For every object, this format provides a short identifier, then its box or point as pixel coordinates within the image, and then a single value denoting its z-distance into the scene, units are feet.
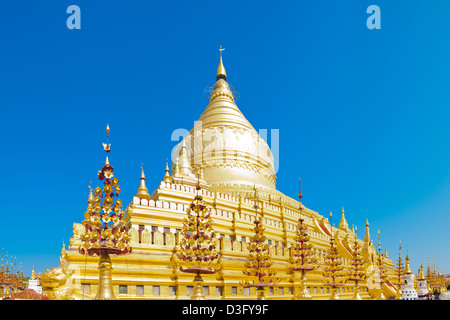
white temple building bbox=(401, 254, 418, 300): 104.32
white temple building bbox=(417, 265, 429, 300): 120.94
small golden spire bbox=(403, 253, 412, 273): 116.26
